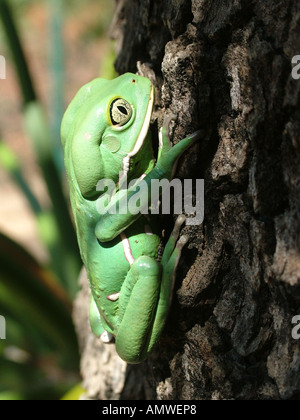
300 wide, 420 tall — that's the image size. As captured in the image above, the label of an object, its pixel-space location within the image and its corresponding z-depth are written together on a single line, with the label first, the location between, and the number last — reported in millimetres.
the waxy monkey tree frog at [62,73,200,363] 267
